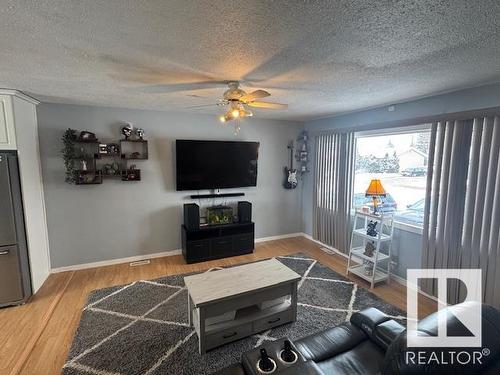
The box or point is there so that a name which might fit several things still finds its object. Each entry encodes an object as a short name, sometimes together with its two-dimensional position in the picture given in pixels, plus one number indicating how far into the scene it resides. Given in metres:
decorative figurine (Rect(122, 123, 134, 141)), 3.59
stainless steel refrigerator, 2.67
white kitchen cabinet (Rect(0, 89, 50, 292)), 2.68
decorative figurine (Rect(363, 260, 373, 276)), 3.37
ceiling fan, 2.19
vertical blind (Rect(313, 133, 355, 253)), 4.03
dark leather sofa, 0.98
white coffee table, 2.11
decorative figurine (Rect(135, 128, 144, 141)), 3.67
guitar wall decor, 4.91
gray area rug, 2.01
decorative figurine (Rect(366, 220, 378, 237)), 3.36
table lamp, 3.25
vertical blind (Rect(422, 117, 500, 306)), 2.38
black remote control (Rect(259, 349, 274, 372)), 1.29
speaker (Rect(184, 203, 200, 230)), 3.92
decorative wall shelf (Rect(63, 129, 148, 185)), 3.36
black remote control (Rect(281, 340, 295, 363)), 1.37
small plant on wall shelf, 3.29
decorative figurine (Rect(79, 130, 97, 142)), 3.34
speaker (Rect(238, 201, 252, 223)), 4.37
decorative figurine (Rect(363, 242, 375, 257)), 3.38
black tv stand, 3.88
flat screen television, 3.93
